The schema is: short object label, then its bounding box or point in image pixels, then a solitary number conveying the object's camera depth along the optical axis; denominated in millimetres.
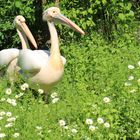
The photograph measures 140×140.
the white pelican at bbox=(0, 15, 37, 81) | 8652
